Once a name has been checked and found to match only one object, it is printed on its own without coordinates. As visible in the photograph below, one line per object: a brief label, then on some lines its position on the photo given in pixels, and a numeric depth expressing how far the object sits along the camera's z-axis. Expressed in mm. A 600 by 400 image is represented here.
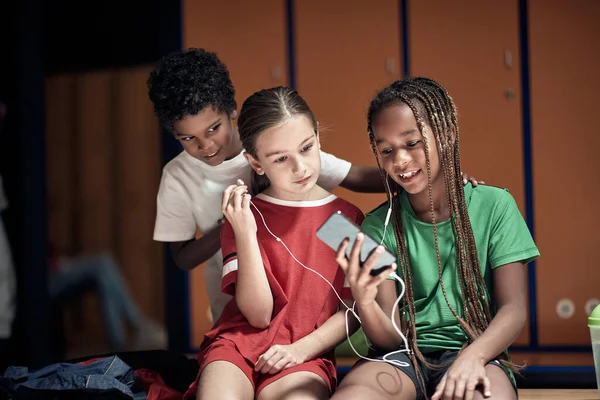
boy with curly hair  2143
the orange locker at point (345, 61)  3732
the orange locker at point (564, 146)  3629
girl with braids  1777
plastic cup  1986
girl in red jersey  1837
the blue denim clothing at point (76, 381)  1919
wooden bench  2225
